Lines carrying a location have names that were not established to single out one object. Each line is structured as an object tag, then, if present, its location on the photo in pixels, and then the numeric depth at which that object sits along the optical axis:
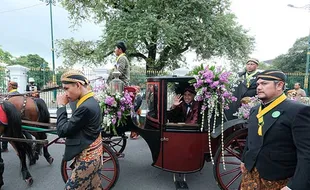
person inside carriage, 3.10
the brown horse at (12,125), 3.23
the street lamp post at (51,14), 15.46
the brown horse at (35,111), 3.70
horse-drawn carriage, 2.97
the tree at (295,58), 23.30
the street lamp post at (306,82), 10.29
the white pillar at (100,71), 9.24
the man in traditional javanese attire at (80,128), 1.86
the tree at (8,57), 39.35
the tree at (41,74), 9.48
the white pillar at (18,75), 8.79
